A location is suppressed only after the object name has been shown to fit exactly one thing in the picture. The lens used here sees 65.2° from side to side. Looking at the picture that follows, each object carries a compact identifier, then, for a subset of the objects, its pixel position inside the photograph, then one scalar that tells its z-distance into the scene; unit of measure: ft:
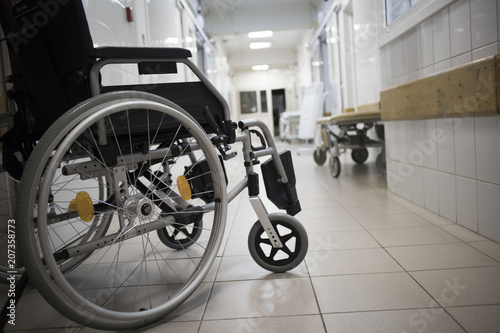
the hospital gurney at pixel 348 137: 11.53
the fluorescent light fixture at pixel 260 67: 51.47
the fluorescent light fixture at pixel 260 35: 36.24
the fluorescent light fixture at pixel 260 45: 42.84
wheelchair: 2.93
